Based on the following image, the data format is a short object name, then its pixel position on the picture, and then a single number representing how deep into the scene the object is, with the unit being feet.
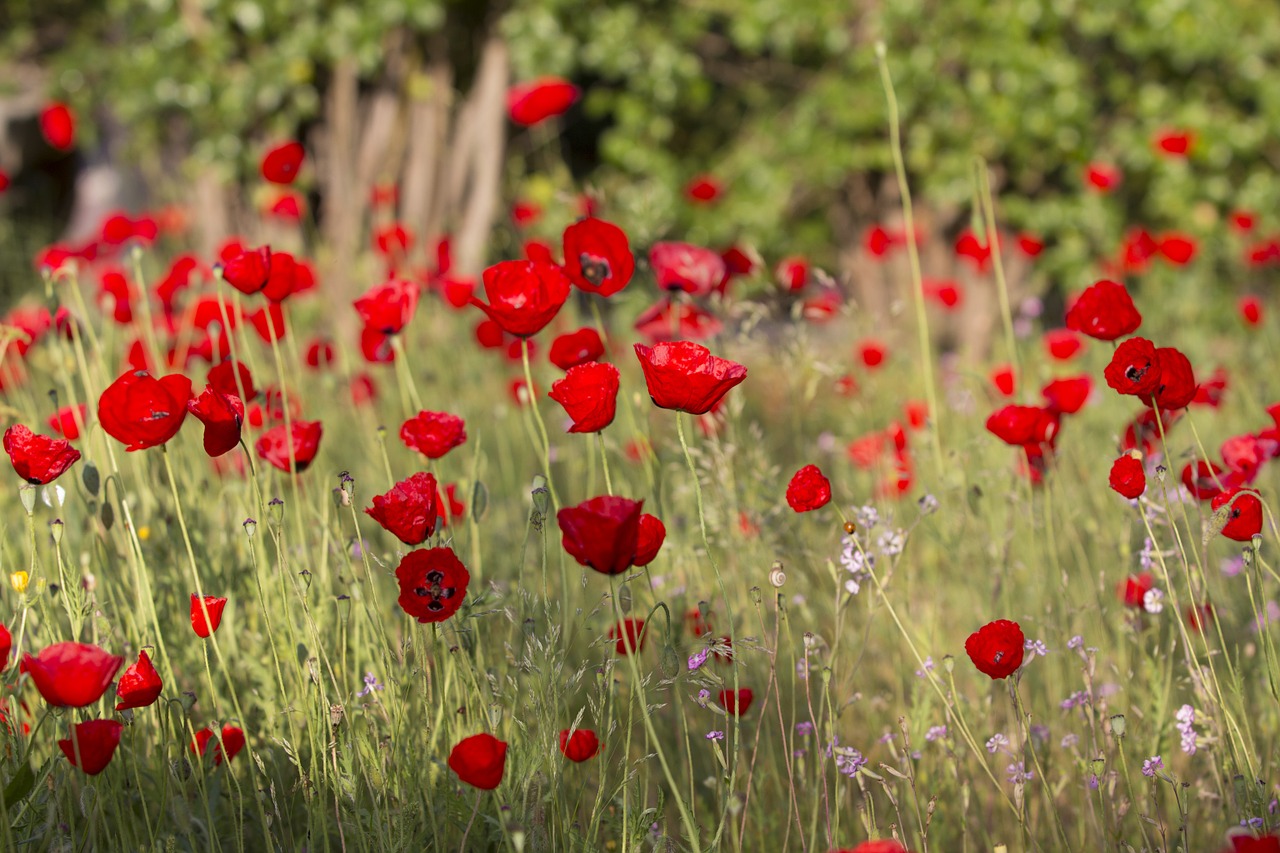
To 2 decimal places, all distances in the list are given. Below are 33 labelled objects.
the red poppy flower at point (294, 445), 12.00
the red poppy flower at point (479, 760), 10.98
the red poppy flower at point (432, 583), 11.23
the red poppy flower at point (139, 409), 11.33
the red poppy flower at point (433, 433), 11.78
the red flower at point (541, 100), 20.83
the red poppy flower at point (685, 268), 12.48
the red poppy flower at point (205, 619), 11.36
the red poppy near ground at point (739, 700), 11.37
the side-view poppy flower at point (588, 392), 11.33
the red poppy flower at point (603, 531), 10.99
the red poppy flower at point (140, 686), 11.22
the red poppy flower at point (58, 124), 24.98
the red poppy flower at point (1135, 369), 11.50
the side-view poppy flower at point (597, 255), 11.96
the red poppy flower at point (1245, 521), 11.49
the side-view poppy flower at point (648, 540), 11.26
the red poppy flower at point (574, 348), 12.23
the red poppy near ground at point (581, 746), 11.29
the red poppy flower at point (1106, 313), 11.90
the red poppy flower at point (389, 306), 12.29
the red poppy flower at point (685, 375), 11.28
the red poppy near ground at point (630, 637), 11.13
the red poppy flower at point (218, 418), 11.34
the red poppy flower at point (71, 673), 10.89
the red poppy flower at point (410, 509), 11.33
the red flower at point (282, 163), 13.71
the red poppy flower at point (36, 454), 11.41
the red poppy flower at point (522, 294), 11.60
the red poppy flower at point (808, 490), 11.47
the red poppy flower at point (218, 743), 11.45
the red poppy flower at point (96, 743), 11.08
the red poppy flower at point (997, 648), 11.25
